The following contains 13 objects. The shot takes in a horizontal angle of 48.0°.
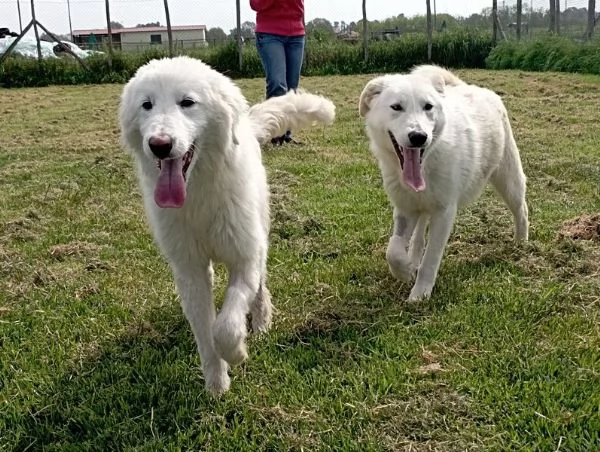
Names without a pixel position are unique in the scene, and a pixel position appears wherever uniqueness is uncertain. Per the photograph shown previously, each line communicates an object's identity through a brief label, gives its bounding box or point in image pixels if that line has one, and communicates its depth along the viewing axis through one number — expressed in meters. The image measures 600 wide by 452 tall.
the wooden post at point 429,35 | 19.81
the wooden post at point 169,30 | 20.41
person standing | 8.03
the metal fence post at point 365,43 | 19.79
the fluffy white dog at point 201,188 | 2.74
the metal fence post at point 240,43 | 19.10
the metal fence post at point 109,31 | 19.75
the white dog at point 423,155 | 3.77
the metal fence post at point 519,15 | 20.23
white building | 22.19
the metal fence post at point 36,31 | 20.11
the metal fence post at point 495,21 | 20.44
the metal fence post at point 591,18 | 16.64
